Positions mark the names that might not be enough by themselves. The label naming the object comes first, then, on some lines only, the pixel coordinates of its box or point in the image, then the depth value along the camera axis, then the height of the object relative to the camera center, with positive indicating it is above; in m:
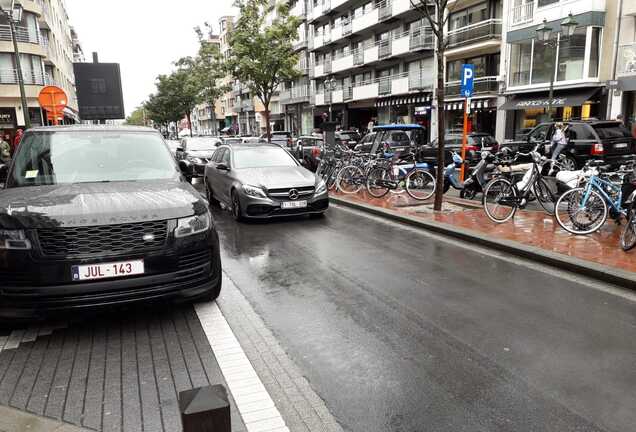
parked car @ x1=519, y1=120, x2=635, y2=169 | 14.45 -0.70
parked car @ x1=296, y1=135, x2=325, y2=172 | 18.66 -0.93
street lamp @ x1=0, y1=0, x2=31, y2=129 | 14.30 +3.49
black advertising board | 22.98 +1.92
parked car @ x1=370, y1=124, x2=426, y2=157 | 15.56 -0.47
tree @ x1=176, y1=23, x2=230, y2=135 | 52.66 +6.06
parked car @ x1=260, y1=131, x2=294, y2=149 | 22.14 -0.57
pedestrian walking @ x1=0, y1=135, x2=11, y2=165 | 14.94 -0.56
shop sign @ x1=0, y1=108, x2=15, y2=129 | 37.25 +1.16
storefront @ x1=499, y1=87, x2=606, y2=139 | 23.05 +0.62
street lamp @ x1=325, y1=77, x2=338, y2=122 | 43.59 +3.46
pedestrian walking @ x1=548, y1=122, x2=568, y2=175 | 15.14 -0.70
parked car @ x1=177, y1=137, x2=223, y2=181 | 20.92 -0.76
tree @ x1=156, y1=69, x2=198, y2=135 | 61.38 +4.59
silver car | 9.28 -1.11
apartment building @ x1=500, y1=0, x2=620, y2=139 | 22.36 +2.80
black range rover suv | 3.87 -0.90
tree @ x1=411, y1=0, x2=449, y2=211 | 8.85 +0.78
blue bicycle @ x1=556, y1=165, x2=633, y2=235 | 7.40 -1.27
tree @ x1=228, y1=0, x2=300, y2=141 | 22.62 +3.66
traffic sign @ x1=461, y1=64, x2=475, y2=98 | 11.84 +1.06
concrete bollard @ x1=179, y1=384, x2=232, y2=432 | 1.78 -1.02
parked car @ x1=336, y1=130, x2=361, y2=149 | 24.96 -0.69
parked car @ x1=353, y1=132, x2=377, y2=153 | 18.32 -0.75
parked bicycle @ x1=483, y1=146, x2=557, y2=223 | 8.81 -1.31
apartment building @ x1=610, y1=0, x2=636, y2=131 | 21.34 +2.51
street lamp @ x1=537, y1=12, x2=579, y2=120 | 17.49 +3.33
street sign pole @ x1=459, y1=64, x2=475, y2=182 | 11.84 +0.97
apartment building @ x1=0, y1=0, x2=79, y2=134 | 36.25 +5.02
